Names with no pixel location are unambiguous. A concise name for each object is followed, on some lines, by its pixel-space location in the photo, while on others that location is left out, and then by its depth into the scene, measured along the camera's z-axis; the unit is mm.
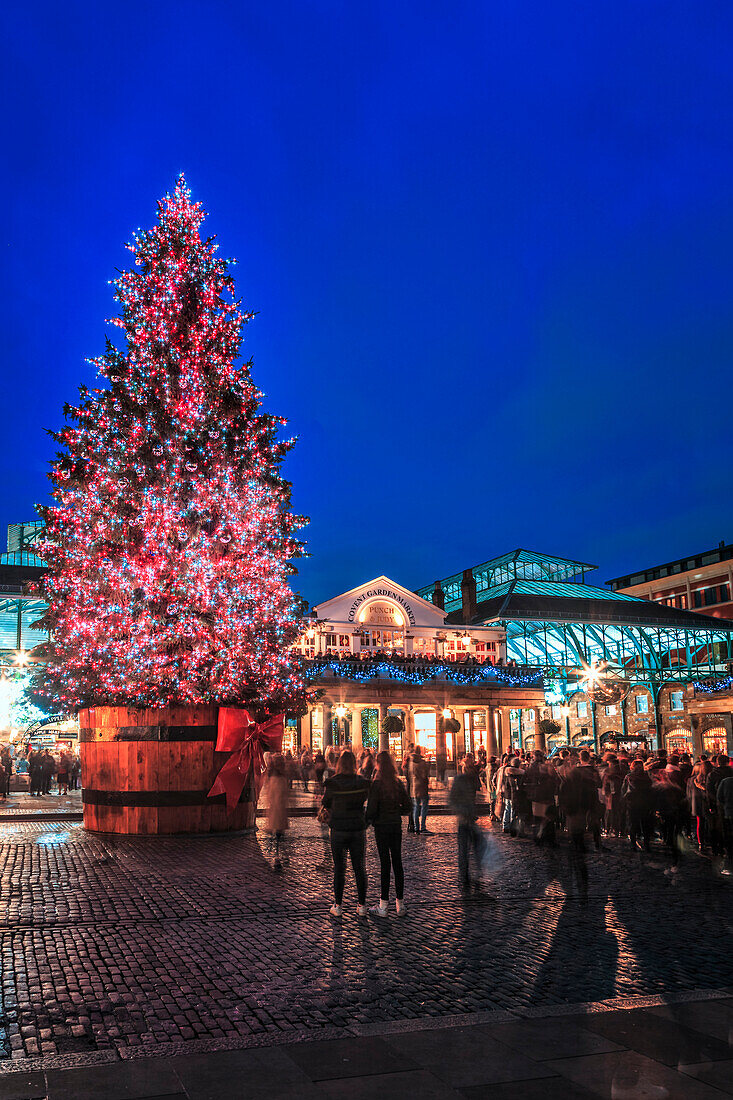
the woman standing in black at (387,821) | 9805
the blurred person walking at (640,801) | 14836
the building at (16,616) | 35969
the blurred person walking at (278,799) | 13953
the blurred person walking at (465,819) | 11406
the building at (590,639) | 44062
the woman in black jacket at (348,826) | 9531
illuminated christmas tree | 16688
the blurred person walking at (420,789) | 18391
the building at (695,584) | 68688
